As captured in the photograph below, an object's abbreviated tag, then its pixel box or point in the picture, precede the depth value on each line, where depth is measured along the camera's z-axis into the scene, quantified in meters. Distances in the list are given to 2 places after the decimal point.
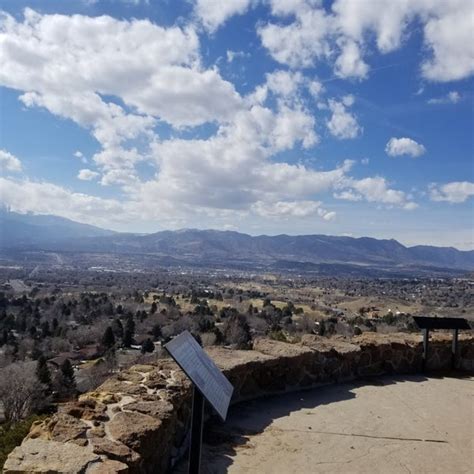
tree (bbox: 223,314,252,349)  47.49
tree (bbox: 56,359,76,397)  31.85
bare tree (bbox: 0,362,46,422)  27.98
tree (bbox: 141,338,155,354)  49.84
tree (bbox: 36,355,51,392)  32.47
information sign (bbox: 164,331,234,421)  3.43
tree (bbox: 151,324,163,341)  59.49
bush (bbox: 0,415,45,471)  5.32
